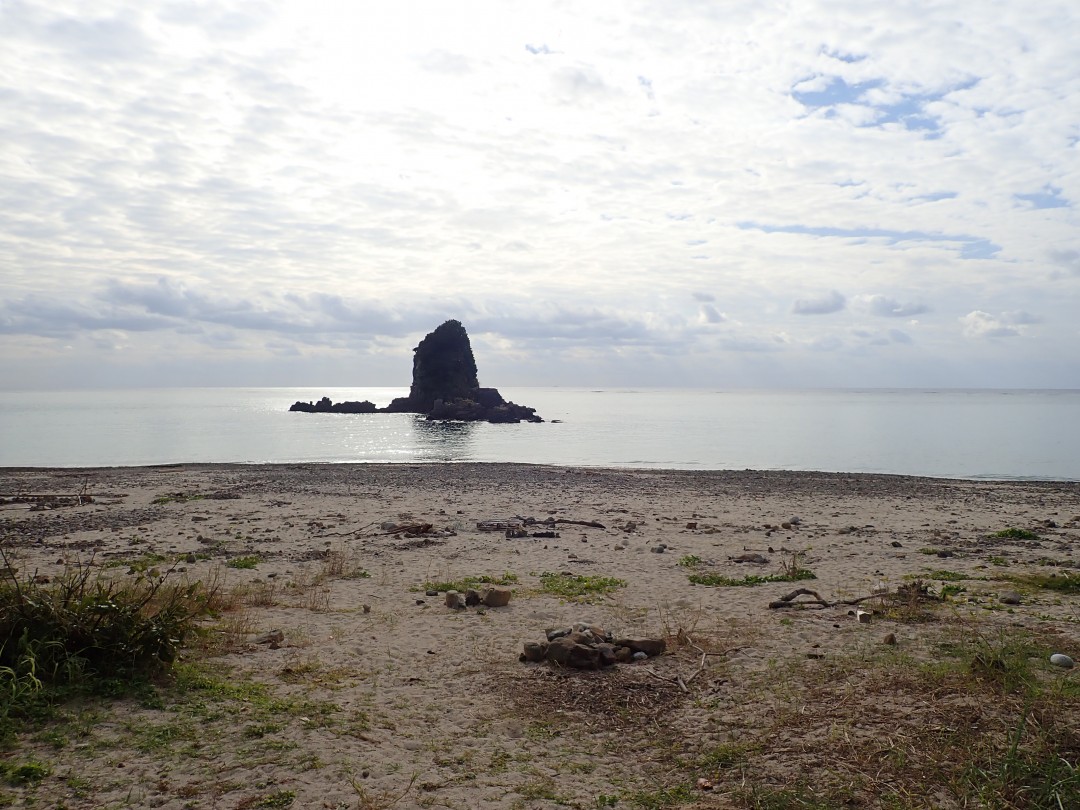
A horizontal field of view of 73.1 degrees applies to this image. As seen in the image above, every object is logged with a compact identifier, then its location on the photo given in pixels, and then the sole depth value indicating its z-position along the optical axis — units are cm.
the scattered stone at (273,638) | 880
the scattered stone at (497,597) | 1084
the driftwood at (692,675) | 748
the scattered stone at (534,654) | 827
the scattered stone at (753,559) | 1425
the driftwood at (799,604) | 1031
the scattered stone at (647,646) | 841
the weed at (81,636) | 697
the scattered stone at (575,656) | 802
